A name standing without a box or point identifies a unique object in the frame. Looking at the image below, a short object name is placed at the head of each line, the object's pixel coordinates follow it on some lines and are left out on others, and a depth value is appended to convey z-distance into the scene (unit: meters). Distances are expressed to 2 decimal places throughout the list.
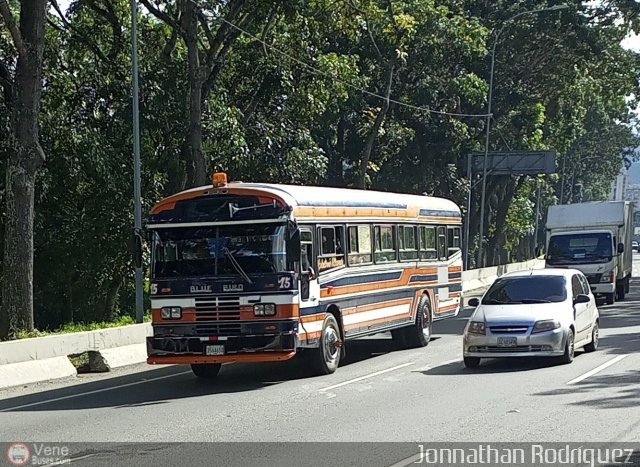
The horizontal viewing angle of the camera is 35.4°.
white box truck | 31.33
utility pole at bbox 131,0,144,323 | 23.33
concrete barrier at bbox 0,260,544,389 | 16.38
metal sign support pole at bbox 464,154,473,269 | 47.03
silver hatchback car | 15.59
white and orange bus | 14.88
